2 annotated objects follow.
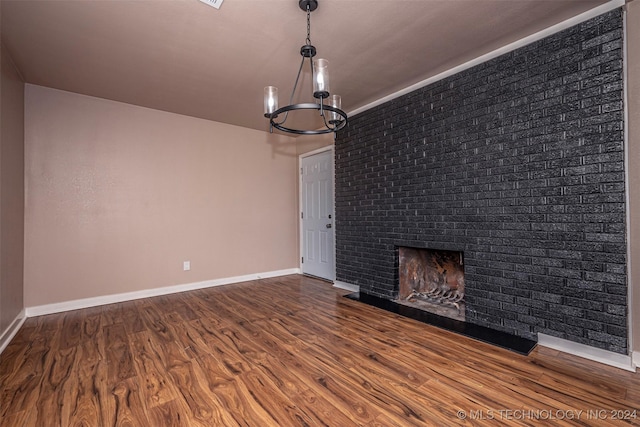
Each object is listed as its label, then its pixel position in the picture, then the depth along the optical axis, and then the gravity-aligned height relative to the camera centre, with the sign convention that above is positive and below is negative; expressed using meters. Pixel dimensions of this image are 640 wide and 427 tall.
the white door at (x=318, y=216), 4.62 -0.02
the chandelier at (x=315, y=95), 1.76 +0.81
